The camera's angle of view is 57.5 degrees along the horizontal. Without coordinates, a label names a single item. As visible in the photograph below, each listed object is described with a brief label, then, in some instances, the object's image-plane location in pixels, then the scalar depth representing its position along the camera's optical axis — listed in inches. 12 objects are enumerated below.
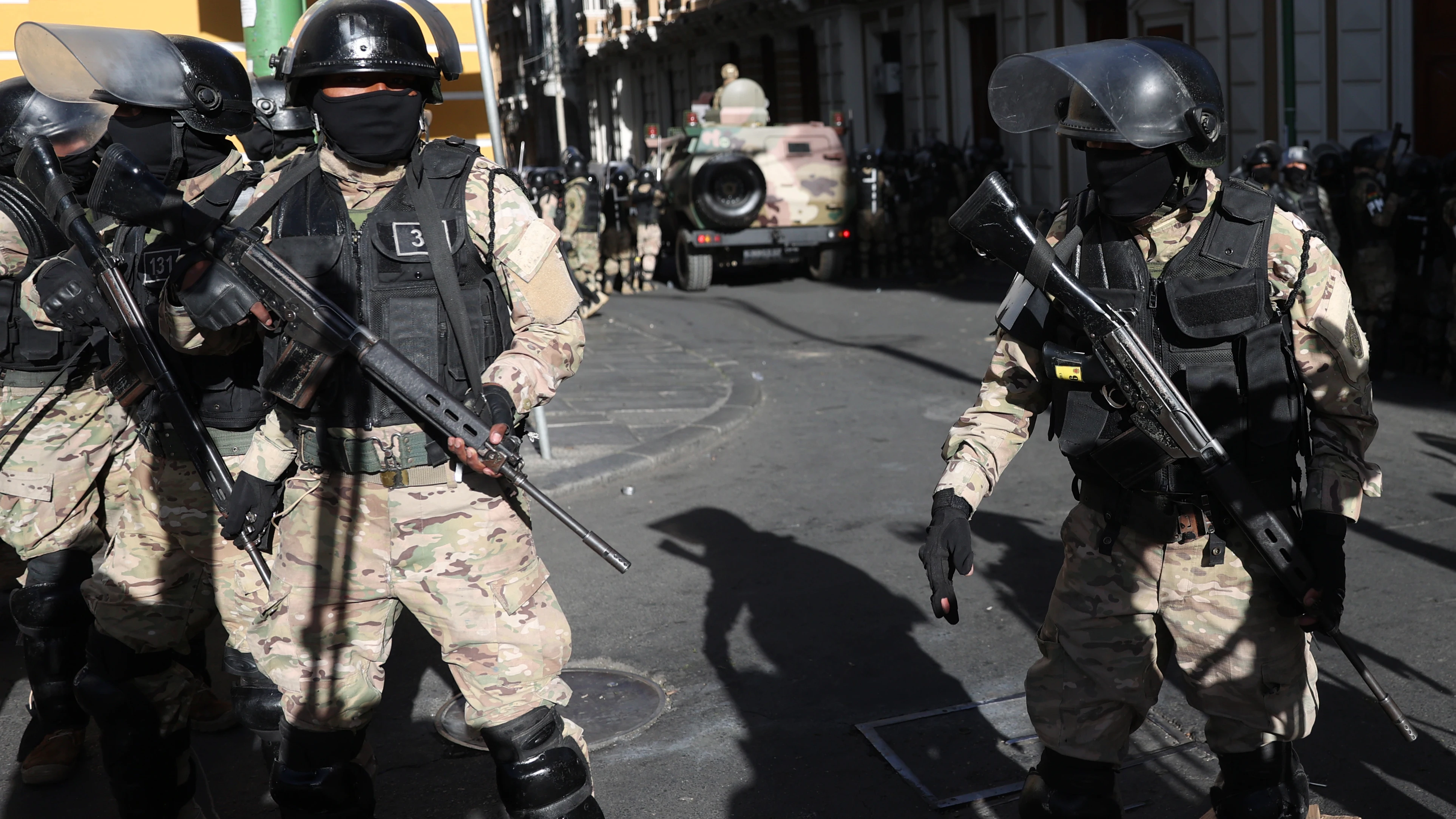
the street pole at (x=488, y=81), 261.9
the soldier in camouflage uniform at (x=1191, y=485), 99.5
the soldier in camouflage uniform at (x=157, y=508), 127.0
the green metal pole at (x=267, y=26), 212.2
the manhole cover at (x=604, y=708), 152.2
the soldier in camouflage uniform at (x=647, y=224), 601.6
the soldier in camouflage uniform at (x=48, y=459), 146.5
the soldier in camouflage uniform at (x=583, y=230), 550.9
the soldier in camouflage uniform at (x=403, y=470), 106.7
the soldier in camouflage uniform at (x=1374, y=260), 337.1
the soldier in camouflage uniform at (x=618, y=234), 643.5
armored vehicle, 606.2
